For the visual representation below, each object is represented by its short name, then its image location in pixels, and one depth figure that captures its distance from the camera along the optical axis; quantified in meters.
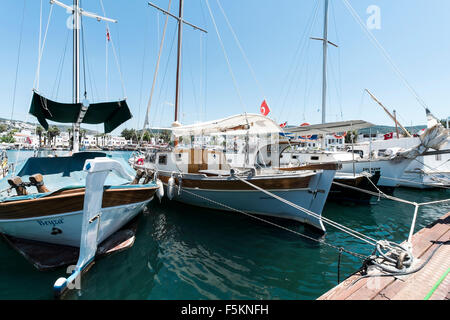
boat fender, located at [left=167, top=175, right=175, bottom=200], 8.25
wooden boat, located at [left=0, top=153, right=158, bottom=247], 4.32
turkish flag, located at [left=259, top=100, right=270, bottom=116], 12.91
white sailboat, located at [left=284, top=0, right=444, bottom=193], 14.27
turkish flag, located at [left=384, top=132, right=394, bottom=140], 27.39
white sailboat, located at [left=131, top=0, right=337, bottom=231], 6.76
